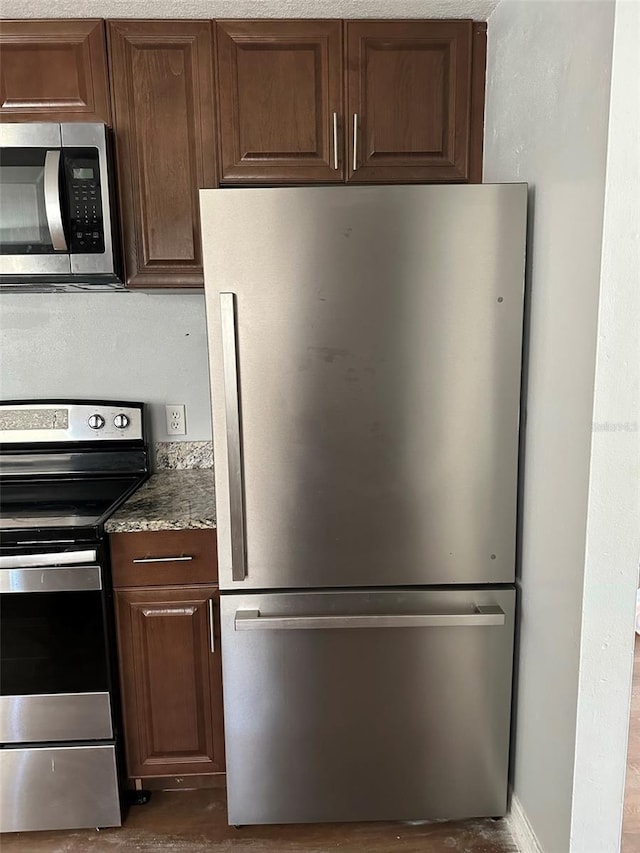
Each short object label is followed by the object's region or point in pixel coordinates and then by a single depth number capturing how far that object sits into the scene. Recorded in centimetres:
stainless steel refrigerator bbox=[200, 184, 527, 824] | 147
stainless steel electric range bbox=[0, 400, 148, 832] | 160
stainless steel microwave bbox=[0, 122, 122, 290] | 171
